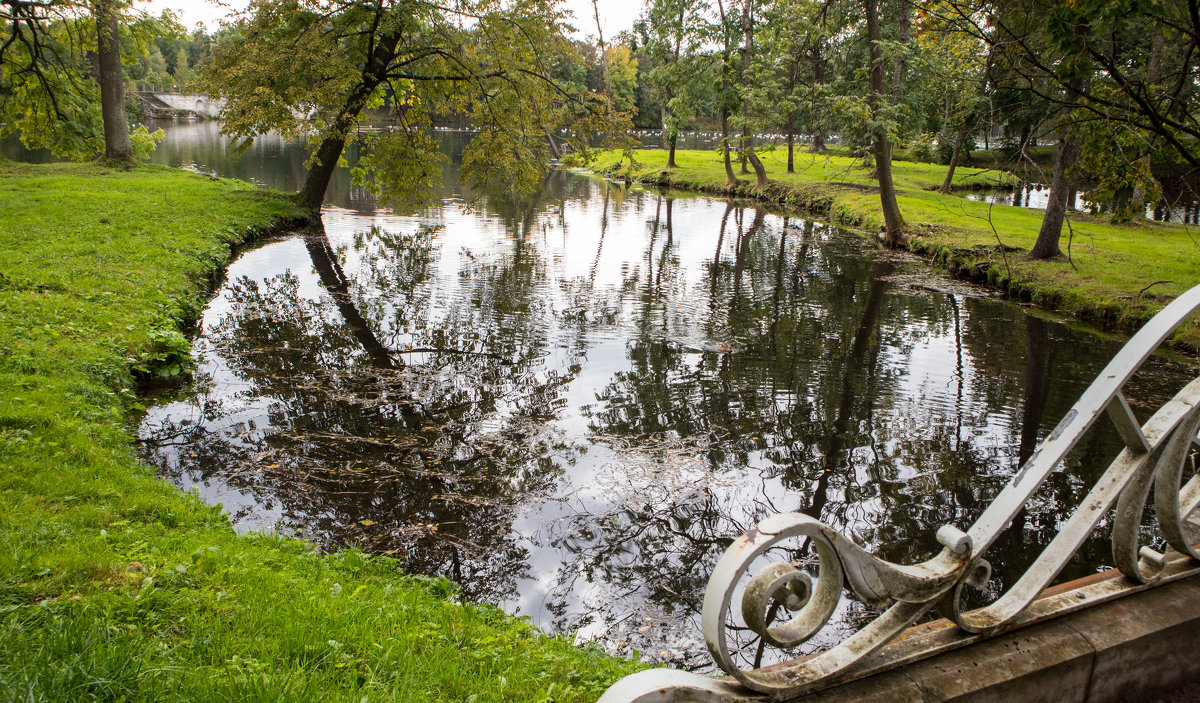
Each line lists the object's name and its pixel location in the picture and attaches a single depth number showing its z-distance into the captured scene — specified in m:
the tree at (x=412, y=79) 17.69
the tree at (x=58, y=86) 14.45
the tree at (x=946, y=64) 7.55
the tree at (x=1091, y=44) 5.53
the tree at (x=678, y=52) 34.28
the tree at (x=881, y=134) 18.20
